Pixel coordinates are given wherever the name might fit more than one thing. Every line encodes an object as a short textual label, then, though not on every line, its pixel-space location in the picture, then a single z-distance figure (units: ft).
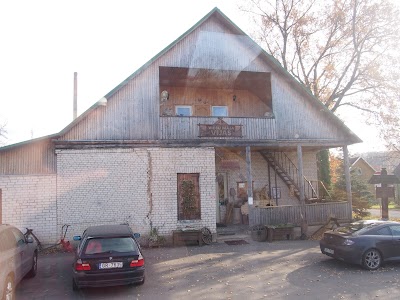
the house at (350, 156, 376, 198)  176.58
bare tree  74.33
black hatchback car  24.59
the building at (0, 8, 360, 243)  42.98
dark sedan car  32.42
